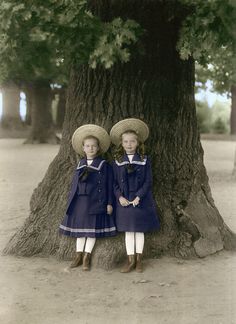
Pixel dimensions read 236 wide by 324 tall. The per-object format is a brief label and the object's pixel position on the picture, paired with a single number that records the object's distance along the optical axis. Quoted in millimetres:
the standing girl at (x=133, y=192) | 6020
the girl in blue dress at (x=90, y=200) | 6059
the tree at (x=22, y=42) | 5324
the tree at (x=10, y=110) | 32594
